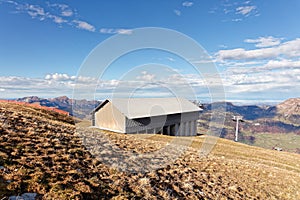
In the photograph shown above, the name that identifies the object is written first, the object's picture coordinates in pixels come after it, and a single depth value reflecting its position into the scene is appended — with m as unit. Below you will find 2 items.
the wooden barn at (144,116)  38.41
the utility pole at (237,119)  61.88
